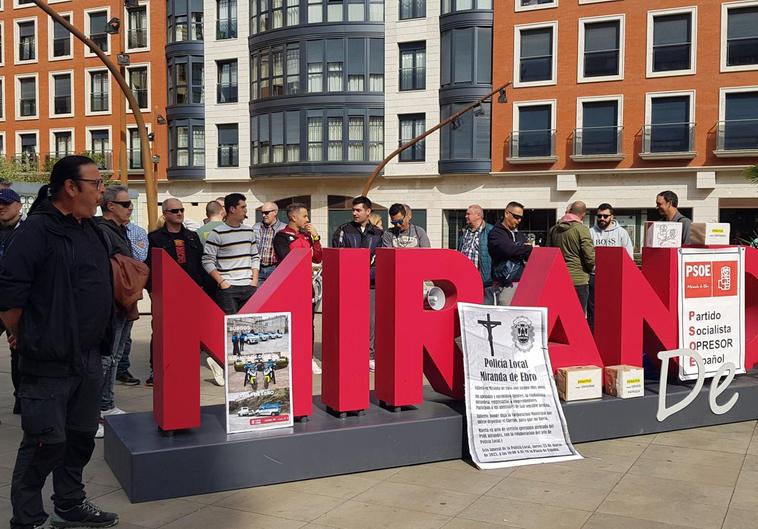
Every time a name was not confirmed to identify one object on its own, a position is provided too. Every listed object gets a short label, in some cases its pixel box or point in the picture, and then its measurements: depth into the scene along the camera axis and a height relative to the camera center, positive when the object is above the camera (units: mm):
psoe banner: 5953 -768
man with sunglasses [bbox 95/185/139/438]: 5645 -73
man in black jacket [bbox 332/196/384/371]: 7746 -174
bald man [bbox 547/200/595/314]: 8055 -319
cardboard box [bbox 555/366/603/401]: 5395 -1230
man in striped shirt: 7262 -384
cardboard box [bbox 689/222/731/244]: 6356 -161
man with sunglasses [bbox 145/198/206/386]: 7023 -238
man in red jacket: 7914 -207
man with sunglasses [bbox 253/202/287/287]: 8758 -237
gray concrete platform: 4242 -1444
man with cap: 6062 +36
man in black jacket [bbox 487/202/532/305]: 7309 -331
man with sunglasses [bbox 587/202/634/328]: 8797 -205
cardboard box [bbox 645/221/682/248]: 6031 -173
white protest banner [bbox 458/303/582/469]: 4980 -1209
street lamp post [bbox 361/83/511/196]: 24406 +2599
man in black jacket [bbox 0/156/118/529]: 3414 -488
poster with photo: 4465 -959
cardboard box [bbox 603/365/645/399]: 5523 -1250
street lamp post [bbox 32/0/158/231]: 12055 +1791
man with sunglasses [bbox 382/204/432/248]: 8031 -193
